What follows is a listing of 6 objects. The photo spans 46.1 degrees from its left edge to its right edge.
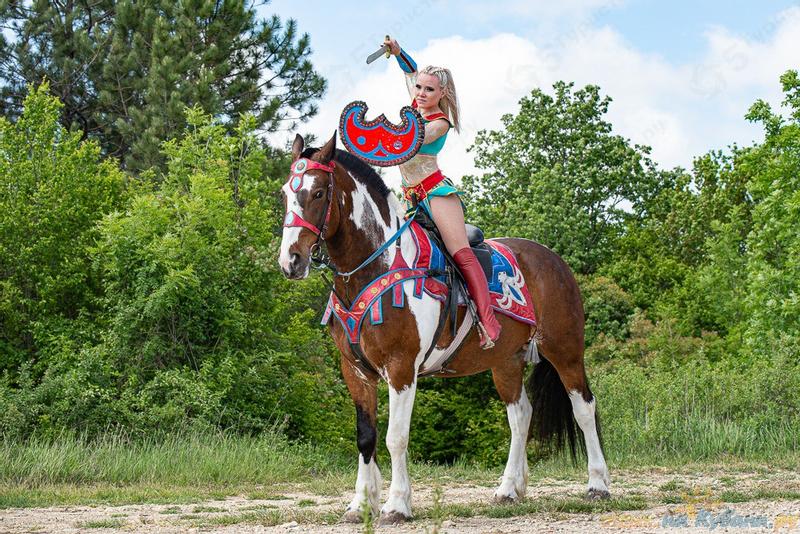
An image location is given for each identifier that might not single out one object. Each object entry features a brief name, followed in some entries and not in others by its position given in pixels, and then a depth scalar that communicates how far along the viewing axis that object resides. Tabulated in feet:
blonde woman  22.54
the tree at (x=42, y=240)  49.90
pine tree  89.17
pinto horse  20.17
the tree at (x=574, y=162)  121.29
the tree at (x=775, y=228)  82.07
